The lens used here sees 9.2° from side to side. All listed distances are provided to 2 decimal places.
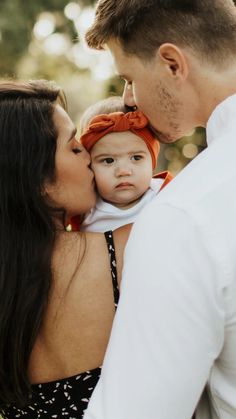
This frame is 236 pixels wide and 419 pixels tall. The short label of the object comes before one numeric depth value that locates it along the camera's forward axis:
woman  1.76
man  1.50
